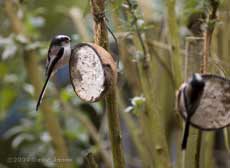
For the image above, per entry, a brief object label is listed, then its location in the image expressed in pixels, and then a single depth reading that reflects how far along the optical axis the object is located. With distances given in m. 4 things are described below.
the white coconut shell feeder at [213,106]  3.81
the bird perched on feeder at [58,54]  3.97
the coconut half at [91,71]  3.90
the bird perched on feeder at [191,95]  3.77
